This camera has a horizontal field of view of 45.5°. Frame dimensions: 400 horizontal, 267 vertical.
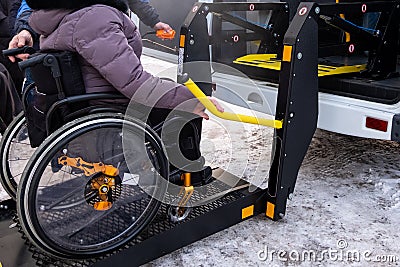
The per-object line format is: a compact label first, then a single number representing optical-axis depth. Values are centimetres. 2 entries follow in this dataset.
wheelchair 200
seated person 205
